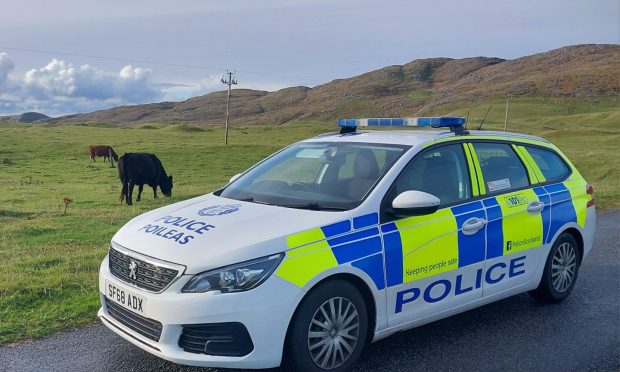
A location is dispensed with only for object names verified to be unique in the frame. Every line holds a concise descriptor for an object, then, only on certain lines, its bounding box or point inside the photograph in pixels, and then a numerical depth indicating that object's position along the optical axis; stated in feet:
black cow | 63.16
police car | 12.07
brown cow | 120.37
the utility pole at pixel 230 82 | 212.64
